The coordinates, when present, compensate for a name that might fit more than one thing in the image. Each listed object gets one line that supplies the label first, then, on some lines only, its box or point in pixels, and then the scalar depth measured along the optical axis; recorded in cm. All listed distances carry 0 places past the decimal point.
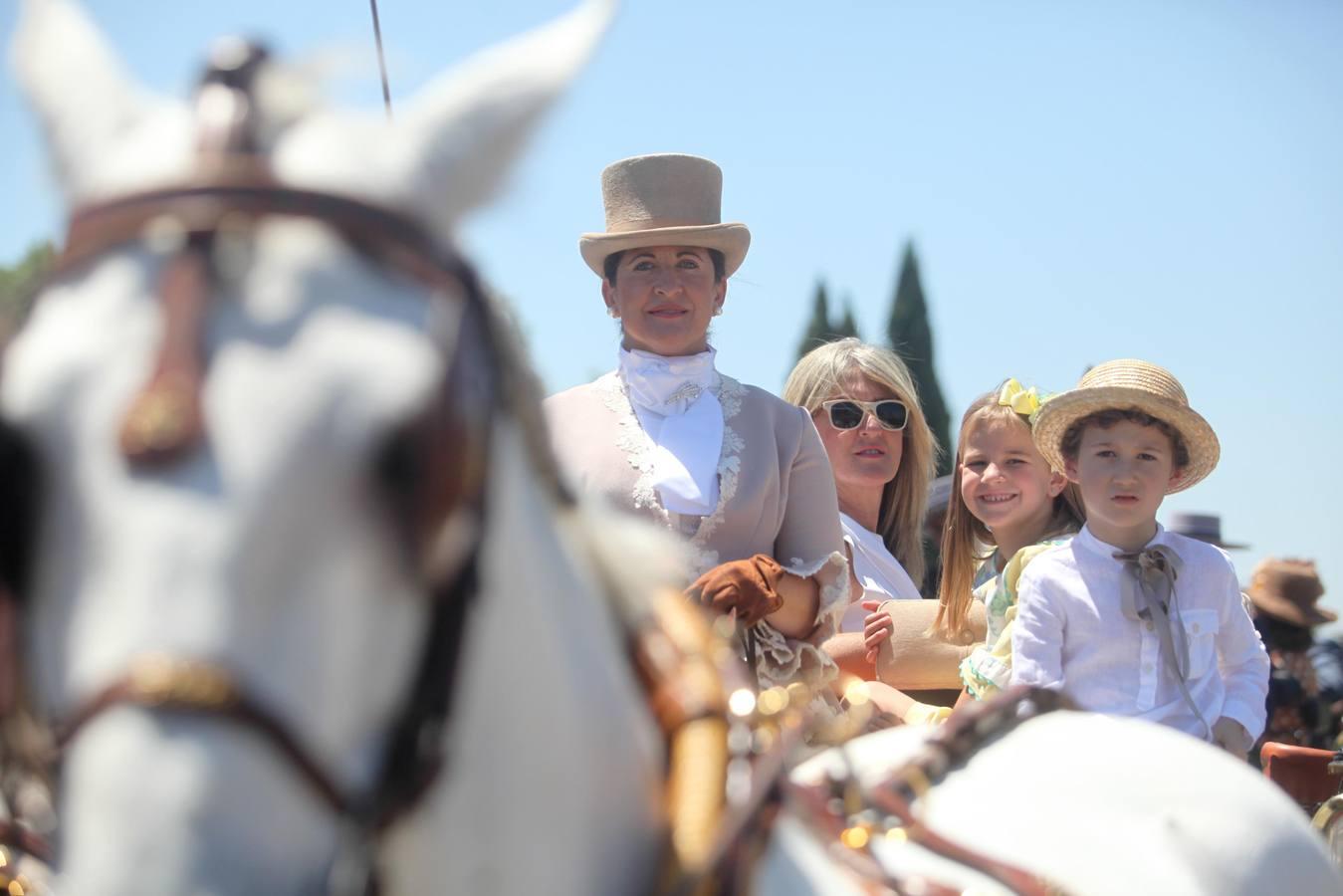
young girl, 457
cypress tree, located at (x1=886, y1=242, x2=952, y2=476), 2611
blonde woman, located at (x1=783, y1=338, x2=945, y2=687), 492
